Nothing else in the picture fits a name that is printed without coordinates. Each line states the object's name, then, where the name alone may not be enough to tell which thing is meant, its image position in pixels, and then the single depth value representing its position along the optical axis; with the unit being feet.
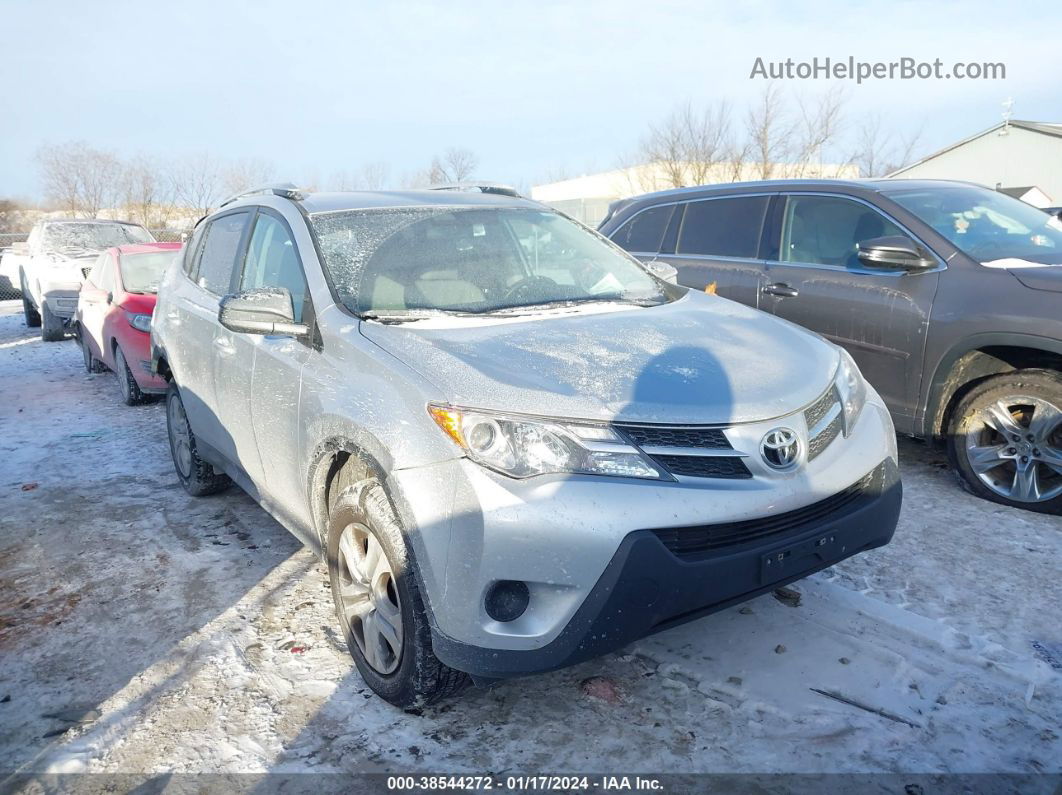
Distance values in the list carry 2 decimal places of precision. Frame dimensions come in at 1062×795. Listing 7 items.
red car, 22.91
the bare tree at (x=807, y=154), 99.90
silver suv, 7.46
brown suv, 13.46
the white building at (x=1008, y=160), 116.26
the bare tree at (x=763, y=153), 100.01
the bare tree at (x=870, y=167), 111.55
